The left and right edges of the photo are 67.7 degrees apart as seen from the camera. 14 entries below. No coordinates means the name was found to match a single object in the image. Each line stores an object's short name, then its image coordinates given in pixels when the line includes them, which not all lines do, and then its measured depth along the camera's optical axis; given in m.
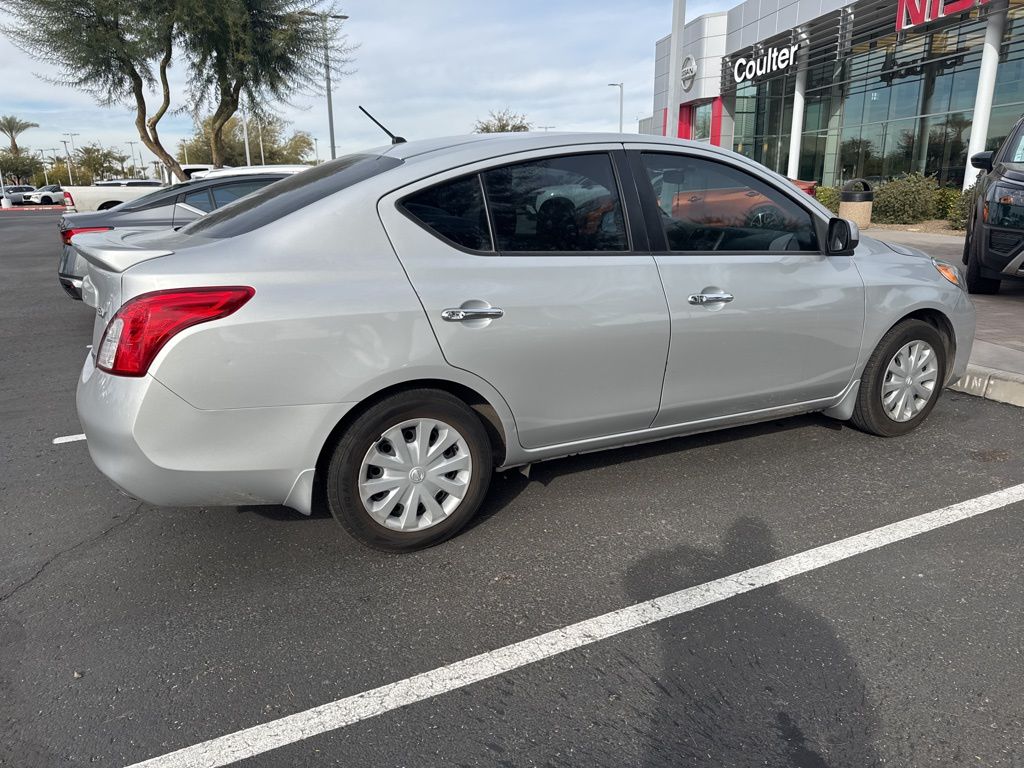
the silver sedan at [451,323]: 2.72
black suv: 7.14
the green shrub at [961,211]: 16.58
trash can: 17.55
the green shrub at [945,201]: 18.09
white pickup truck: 17.22
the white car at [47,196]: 54.94
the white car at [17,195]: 54.00
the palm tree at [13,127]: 76.37
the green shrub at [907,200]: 18.20
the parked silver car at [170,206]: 7.94
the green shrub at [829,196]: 20.90
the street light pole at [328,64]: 18.48
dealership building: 18.52
